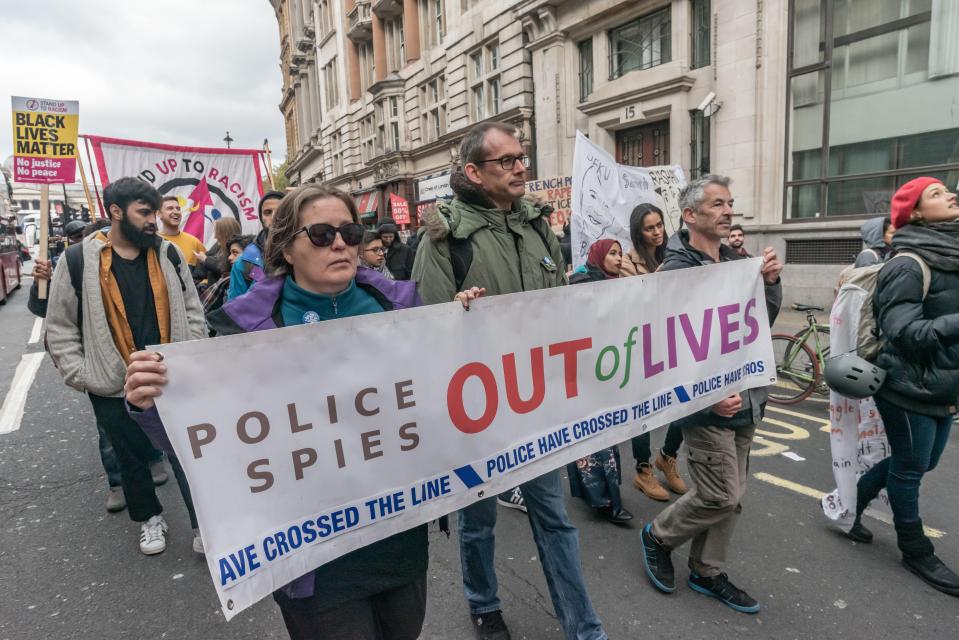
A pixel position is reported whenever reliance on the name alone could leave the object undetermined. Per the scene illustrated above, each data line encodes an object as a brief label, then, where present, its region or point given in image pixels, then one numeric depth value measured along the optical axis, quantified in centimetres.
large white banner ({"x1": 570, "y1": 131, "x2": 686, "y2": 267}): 584
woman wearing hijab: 356
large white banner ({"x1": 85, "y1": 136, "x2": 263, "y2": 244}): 544
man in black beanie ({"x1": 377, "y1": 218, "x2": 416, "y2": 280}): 762
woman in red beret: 263
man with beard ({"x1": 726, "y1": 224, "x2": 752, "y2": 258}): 652
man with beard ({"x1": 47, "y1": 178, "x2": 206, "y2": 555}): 304
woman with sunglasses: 166
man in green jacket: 232
